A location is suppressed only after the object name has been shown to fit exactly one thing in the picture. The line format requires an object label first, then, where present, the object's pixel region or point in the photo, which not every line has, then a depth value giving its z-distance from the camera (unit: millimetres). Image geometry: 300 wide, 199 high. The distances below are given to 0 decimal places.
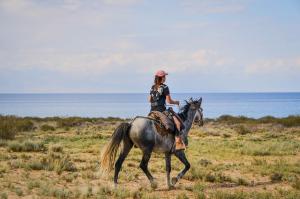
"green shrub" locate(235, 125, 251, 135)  33806
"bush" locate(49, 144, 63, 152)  20000
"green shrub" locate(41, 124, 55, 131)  36062
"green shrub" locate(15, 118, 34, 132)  34738
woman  11859
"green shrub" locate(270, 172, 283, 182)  13834
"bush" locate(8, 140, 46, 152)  19906
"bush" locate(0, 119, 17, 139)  25892
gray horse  11633
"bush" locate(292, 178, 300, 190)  12064
